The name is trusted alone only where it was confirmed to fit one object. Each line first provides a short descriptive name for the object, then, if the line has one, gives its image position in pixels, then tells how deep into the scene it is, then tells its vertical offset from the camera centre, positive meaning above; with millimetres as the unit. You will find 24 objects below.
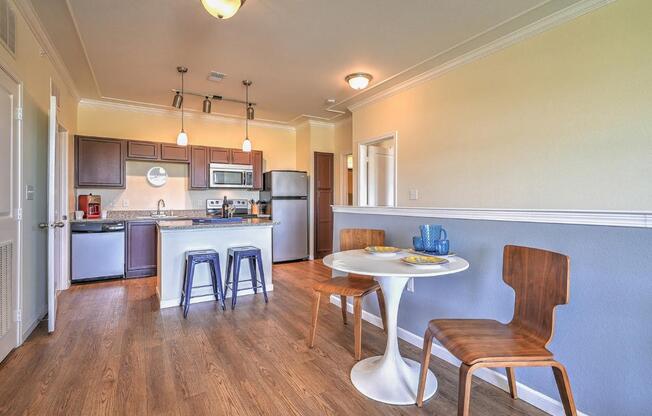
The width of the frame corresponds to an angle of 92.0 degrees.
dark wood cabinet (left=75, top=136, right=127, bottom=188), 4527 +594
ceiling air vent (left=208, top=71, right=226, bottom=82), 3779 +1561
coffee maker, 4621 -59
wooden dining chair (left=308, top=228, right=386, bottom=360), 2293 -644
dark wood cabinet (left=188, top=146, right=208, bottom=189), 5320 +602
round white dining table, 1818 -1013
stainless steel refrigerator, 5770 -121
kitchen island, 3398 -495
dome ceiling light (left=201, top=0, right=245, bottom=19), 2018 +1274
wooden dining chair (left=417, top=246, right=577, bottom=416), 1370 -649
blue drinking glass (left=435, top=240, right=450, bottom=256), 2154 -291
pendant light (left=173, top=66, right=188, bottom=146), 4087 +880
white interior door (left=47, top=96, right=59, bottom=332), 2602 -137
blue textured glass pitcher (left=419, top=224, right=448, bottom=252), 2219 -217
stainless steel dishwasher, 4242 -670
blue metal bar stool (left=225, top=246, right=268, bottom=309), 3406 -704
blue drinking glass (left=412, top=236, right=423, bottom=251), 2267 -284
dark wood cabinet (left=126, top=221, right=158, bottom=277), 4570 -679
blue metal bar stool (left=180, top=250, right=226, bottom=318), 3146 -726
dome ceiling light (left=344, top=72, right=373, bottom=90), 3793 +1517
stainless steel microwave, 5496 +493
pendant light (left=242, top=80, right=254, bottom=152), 4467 +1266
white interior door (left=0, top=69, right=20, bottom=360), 2162 -75
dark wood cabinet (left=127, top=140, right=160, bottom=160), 4871 +827
